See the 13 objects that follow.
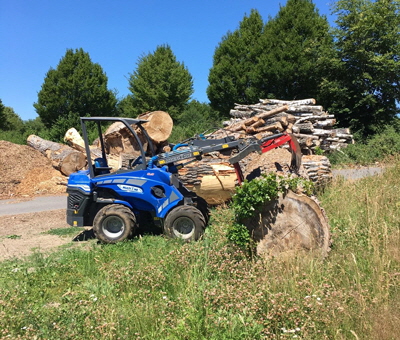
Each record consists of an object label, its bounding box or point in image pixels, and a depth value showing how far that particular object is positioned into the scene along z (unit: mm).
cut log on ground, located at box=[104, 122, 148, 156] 13016
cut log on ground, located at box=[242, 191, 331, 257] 4875
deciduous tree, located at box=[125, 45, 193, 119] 30234
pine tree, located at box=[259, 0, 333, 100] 23781
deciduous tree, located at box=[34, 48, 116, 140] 30891
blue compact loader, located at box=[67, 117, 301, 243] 6562
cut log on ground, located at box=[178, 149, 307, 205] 8406
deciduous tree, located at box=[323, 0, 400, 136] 18641
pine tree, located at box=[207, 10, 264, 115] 26500
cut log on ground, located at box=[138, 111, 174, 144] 13016
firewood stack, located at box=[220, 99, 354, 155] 14039
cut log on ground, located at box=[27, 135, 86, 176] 15281
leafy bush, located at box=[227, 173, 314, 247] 4707
